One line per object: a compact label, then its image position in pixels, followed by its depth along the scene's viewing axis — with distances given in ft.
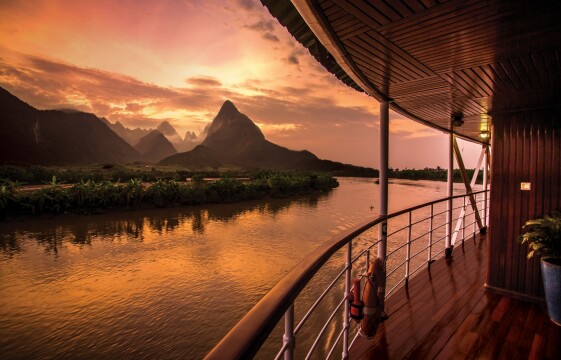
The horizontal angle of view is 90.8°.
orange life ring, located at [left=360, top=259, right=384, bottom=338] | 7.96
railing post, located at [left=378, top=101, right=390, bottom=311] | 10.99
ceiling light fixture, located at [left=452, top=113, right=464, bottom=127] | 16.47
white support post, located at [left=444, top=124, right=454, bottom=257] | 17.98
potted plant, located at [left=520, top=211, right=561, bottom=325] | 10.02
